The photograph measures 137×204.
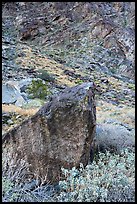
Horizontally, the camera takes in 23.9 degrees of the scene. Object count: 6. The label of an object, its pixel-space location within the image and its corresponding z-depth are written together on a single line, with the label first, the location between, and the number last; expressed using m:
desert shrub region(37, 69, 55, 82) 18.65
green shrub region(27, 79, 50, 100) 14.27
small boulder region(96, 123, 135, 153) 5.12
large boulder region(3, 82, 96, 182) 4.34
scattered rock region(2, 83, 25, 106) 12.36
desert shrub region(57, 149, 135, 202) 3.65
